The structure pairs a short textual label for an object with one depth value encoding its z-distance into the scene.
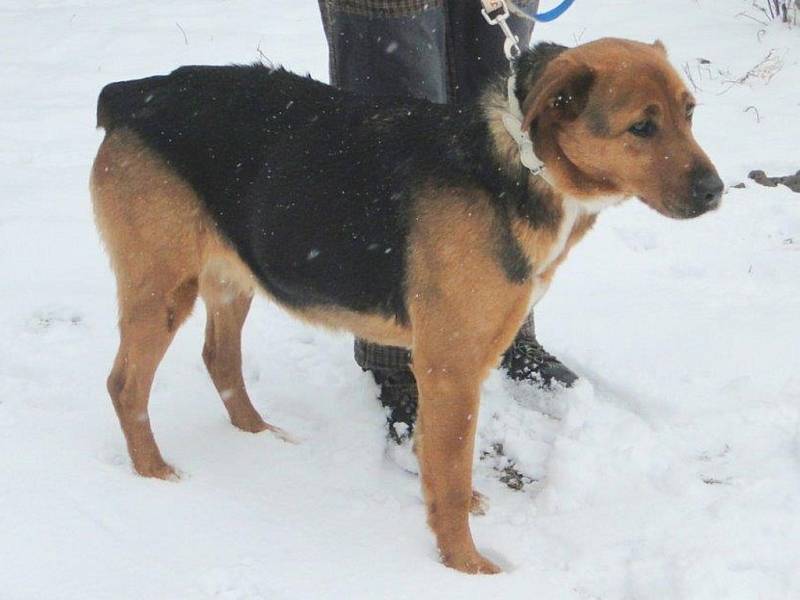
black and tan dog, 2.76
